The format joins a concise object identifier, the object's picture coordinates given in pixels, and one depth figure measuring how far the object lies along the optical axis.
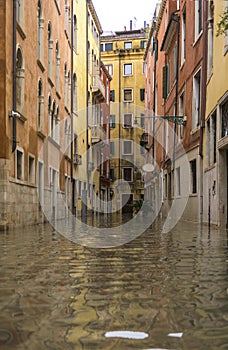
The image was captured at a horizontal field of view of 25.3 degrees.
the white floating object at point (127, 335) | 2.74
